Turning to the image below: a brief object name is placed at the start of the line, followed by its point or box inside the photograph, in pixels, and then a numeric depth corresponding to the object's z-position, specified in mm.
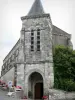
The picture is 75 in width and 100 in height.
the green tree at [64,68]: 10755
